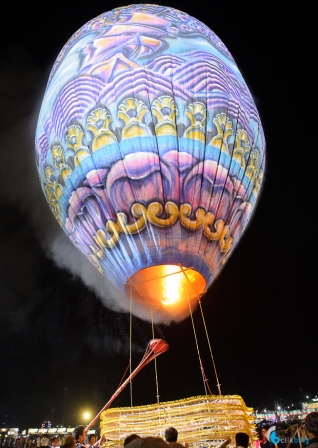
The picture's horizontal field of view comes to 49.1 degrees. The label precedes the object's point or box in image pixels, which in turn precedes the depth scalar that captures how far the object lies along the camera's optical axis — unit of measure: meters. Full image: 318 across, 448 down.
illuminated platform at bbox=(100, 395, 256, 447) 4.47
